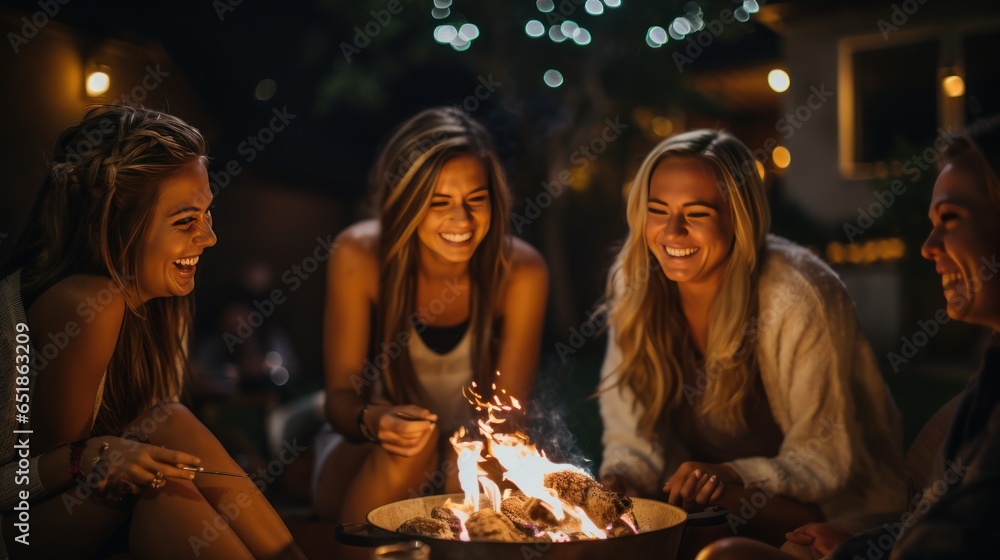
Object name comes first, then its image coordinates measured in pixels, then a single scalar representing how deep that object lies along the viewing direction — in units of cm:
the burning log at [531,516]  262
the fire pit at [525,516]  234
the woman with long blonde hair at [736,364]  336
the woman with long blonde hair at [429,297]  388
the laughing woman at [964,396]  190
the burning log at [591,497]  259
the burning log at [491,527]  251
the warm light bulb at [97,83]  424
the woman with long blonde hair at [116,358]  257
